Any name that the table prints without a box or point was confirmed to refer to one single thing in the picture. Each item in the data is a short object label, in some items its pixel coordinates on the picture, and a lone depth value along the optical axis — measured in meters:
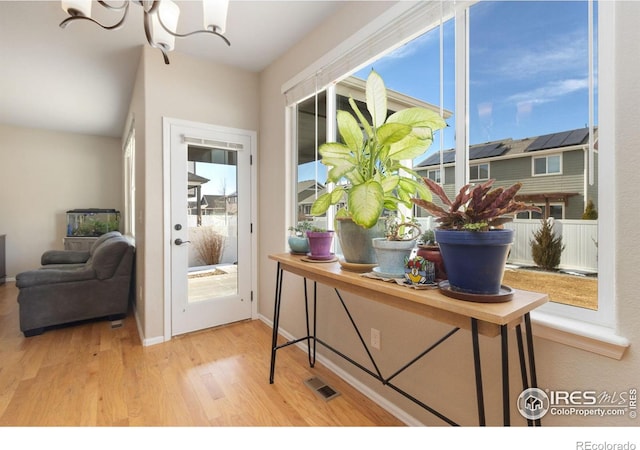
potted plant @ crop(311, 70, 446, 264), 1.21
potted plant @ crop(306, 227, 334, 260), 1.77
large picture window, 1.09
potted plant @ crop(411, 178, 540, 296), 0.89
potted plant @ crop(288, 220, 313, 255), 1.97
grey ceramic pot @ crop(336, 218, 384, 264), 1.45
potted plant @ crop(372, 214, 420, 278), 1.21
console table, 0.85
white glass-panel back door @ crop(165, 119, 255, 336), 2.70
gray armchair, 2.69
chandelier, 1.24
